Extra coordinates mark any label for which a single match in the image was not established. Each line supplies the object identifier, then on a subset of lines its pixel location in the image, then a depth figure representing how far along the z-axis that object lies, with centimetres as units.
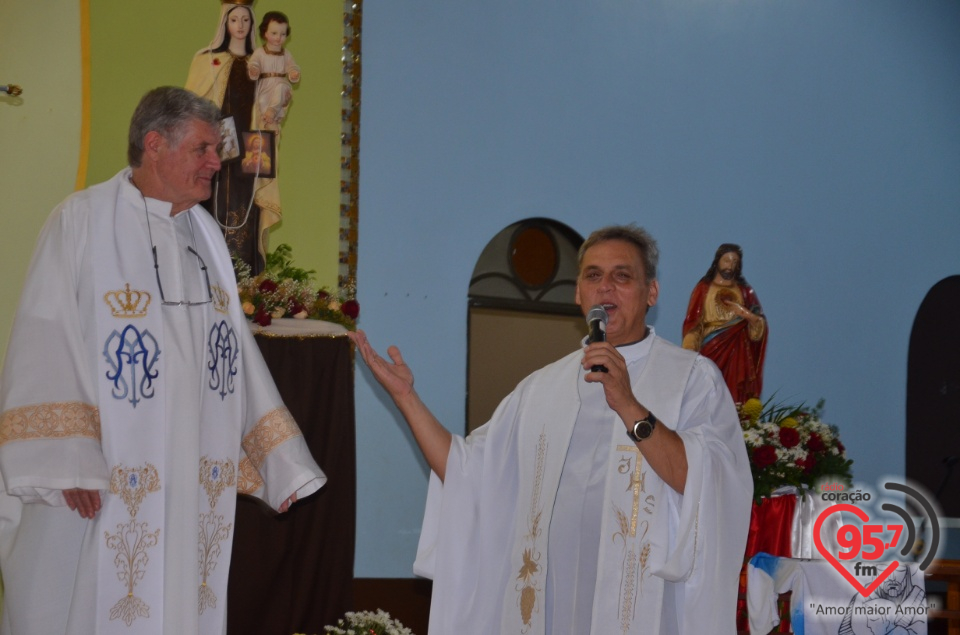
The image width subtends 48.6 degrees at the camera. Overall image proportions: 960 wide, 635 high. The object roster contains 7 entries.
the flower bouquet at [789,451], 718
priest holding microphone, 360
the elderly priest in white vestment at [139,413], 341
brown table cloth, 683
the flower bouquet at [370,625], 561
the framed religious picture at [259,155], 747
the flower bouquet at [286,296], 719
